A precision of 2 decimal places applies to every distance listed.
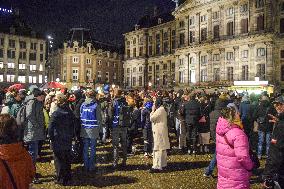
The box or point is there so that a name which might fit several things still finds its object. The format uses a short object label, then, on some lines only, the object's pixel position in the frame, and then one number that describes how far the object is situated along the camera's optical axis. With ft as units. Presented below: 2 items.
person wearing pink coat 12.17
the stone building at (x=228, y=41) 100.06
